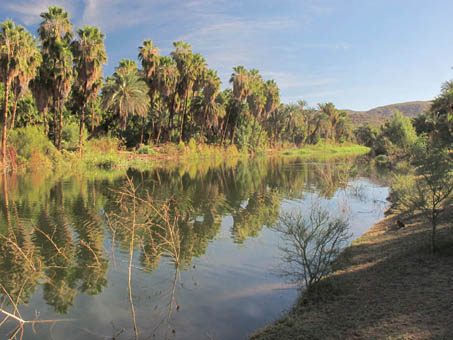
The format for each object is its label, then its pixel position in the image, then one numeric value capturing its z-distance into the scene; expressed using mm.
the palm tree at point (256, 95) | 70938
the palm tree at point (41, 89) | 38031
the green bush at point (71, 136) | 43638
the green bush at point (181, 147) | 57625
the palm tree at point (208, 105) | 59025
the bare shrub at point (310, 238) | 7414
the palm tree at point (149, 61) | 52156
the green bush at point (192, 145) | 60088
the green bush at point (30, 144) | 34406
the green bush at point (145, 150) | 51750
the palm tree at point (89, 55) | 38781
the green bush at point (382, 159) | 47175
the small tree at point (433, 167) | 9125
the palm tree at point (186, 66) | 55312
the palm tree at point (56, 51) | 36969
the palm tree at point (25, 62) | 30791
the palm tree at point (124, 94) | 47219
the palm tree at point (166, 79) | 52906
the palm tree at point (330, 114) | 105062
